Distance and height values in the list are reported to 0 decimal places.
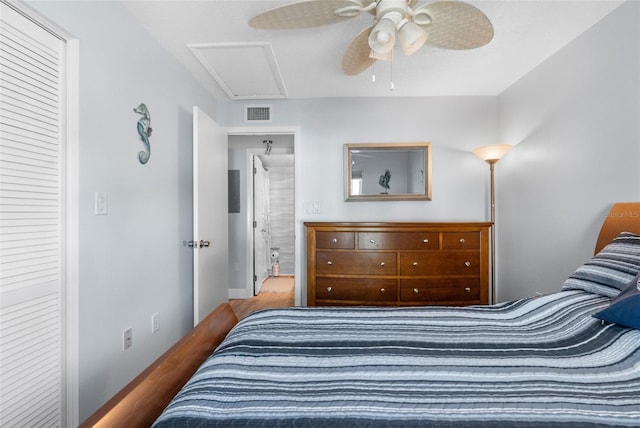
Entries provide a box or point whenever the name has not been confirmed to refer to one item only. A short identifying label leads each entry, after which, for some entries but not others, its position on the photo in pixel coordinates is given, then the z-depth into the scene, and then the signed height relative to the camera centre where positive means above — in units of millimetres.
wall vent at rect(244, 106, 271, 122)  2982 +1094
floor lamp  2541 +519
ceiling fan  1262 +943
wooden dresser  2412 -411
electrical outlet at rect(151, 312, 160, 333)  1928 -733
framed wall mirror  2893 +468
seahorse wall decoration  1814 +577
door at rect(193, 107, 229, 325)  2258 +17
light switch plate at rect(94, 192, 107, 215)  1469 +75
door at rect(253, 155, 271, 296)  4117 -129
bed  605 -424
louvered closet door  1092 -30
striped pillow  1128 -229
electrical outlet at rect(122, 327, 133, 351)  1653 -725
